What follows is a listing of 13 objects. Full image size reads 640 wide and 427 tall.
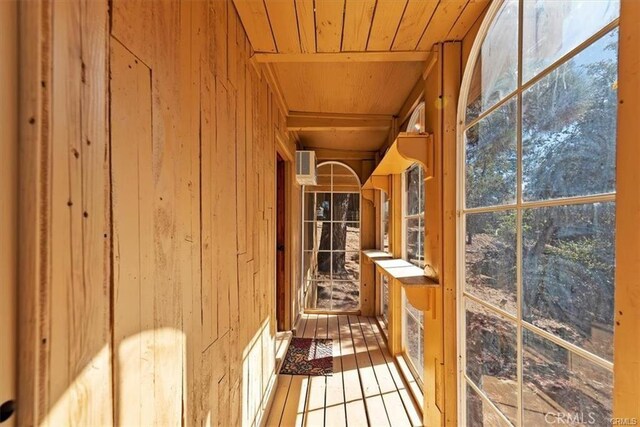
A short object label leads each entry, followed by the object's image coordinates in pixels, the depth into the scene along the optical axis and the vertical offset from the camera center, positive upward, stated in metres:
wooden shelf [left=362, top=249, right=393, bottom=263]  2.57 -0.40
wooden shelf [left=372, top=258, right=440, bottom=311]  1.36 -0.36
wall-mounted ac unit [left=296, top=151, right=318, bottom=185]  2.96 +0.53
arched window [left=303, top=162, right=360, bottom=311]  3.63 -0.32
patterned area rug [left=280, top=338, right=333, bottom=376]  2.19 -1.23
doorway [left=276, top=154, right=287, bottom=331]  2.81 -0.32
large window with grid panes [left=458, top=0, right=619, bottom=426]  0.66 +0.00
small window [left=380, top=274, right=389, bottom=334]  3.14 -1.02
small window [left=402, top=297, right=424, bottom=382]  1.92 -0.93
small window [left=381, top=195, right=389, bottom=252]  3.01 -0.10
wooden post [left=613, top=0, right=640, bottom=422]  0.55 -0.02
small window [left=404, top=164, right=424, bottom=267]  1.89 +0.00
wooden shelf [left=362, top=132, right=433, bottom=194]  1.41 +0.34
